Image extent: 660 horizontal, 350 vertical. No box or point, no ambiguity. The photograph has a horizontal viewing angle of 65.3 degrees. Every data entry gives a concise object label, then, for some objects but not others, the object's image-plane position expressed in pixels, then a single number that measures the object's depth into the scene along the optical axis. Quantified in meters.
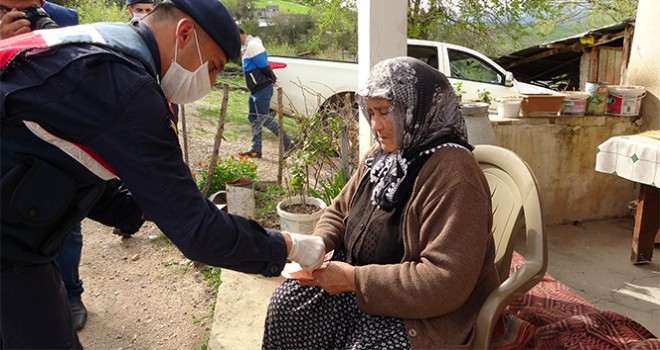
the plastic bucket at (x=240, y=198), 4.14
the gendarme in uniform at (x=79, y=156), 1.28
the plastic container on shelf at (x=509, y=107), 4.22
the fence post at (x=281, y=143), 5.02
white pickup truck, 7.20
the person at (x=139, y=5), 4.55
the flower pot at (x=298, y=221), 3.63
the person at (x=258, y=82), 6.79
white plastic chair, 1.81
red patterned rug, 2.08
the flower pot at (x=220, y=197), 4.62
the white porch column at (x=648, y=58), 4.13
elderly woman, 1.77
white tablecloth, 3.17
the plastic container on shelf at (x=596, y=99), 4.31
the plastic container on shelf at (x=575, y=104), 4.26
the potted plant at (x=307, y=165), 3.67
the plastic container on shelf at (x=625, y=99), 4.25
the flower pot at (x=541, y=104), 4.18
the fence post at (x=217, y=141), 4.30
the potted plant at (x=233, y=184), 4.16
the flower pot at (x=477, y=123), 3.60
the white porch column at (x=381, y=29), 3.63
